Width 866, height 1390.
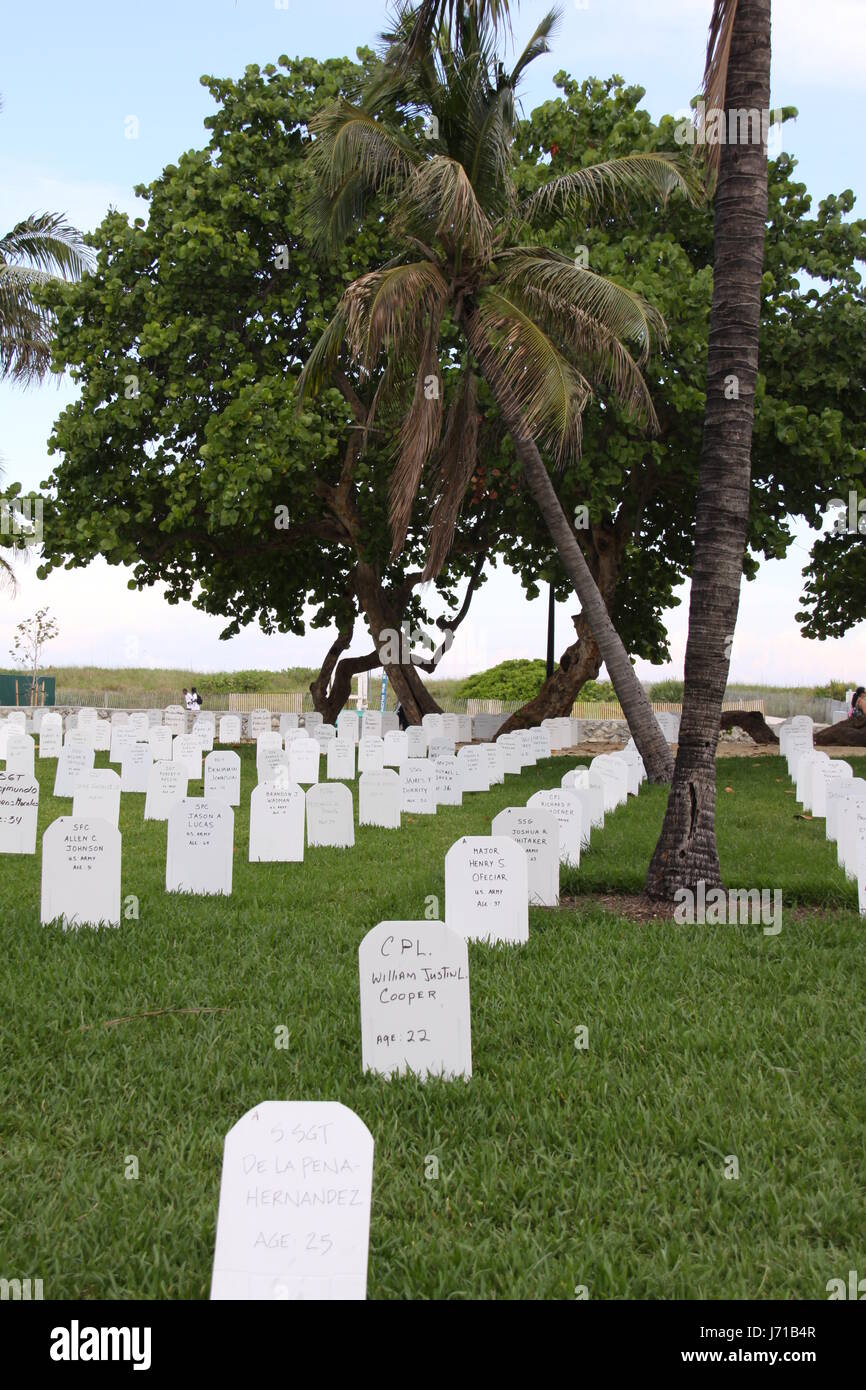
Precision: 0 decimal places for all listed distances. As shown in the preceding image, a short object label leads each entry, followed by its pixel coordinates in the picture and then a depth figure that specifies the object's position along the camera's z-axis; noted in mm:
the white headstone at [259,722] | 29031
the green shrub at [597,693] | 45156
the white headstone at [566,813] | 9469
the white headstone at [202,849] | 8141
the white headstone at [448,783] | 14648
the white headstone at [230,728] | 24641
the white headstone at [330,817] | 10805
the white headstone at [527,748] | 19450
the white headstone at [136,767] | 15586
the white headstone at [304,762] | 14930
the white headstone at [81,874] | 6957
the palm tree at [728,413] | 8219
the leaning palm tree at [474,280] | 13258
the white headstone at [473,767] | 16031
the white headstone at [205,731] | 16688
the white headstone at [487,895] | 6668
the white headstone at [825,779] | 12376
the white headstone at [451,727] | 23172
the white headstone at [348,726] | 20759
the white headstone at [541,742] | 20609
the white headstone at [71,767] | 14828
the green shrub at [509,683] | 44219
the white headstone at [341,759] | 16406
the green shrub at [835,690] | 46781
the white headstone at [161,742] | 16234
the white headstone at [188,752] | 15758
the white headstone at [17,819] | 9898
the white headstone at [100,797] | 9445
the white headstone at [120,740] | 18875
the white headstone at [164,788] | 12383
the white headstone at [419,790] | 13531
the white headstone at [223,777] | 12133
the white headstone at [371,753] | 16297
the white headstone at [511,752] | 18234
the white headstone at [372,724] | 23312
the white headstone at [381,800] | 12391
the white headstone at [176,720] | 23531
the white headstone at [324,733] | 21469
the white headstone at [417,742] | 20219
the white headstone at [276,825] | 10000
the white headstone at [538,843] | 7785
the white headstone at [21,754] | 15208
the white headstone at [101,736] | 20359
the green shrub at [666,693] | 45669
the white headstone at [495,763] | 16797
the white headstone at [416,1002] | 4625
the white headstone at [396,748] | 17602
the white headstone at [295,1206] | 2766
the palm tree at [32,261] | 27531
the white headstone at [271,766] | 12601
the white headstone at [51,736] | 20938
